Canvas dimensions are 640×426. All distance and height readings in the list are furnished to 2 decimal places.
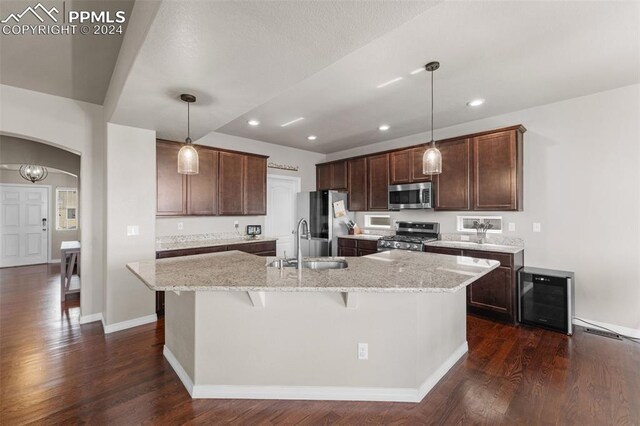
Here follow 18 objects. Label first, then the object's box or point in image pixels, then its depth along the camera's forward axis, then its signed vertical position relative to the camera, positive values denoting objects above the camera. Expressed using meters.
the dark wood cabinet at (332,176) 5.63 +0.76
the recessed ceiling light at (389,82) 2.81 +1.31
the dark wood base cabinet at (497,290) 3.38 -0.95
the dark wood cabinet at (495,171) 3.56 +0.53
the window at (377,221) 5.36 -0.15
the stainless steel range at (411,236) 4.23 -0.38
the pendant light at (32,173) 5.96 +0.90
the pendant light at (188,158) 2.43 +0.47
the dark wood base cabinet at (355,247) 4.86 -0.59
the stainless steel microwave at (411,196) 4.34 +0.26
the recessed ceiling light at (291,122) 4.05 +1.34
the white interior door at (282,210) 5.53 +0.07
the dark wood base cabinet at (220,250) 3.64 -0.51
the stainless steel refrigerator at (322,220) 5.29 -0.13
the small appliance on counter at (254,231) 4.86 -0.30
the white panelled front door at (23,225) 6.73 -0.24
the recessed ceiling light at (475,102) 3.41 +1.33
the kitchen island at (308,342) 2.01 -0.91
